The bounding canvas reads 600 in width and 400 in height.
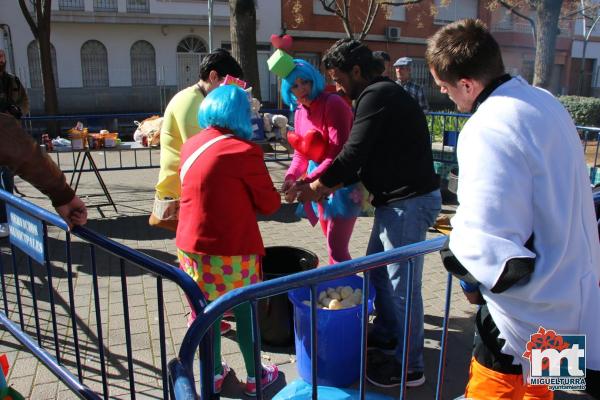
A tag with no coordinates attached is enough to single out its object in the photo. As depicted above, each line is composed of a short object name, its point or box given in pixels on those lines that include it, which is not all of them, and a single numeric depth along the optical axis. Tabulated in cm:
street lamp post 1797
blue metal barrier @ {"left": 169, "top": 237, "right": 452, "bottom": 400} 146
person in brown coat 195
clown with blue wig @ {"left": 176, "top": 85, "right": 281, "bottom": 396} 264
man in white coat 156
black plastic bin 336
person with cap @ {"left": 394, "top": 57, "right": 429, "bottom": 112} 784
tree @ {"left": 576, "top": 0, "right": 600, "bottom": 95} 2513
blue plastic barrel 287
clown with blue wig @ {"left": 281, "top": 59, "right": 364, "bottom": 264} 341
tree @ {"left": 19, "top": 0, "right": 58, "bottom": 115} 1449
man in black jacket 276
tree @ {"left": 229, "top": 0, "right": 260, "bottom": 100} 934
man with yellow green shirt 349
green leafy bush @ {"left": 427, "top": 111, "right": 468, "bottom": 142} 851
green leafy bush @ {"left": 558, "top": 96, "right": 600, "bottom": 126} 1733
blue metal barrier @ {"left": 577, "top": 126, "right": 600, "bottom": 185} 687
